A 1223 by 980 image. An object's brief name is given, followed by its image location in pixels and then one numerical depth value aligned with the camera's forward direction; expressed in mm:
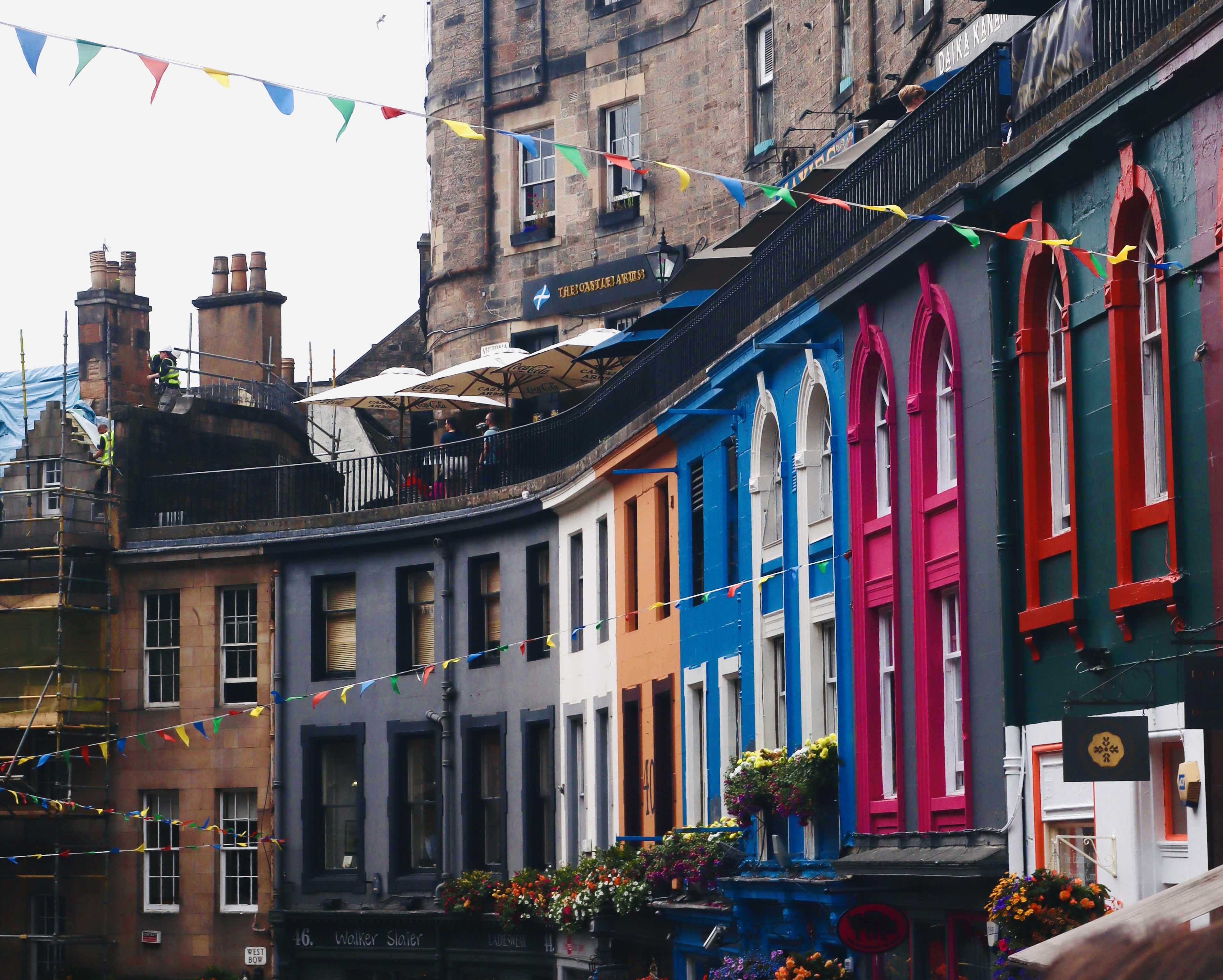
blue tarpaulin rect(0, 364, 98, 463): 43375
